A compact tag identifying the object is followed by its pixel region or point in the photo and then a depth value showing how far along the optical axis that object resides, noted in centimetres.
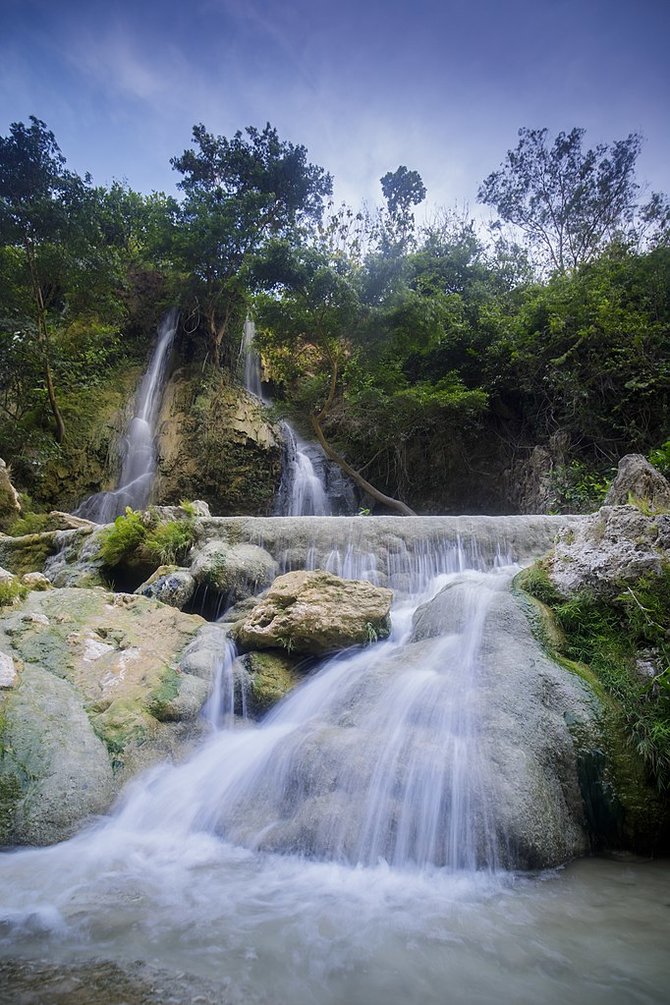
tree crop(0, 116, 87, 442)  1176
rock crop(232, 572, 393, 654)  480
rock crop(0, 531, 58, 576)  790
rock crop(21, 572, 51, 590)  557
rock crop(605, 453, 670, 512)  605
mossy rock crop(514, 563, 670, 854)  296
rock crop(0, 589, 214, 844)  329
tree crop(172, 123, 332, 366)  1481
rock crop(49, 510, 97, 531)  950
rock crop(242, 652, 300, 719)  448
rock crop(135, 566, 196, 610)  607
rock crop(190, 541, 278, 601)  642
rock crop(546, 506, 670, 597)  378
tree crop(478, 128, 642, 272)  1781
